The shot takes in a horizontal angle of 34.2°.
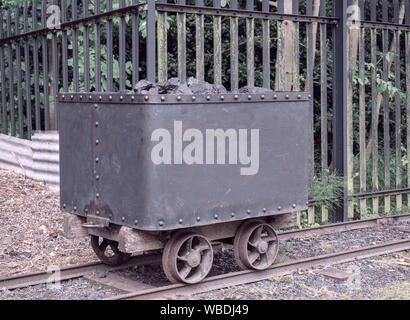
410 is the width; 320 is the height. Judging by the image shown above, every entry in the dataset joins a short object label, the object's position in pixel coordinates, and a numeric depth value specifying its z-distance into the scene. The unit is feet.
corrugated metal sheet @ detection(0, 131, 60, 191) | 31.14
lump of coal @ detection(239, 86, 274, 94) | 20.25
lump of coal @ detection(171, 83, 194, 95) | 18.48
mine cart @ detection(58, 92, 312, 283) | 17.57
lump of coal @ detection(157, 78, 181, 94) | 19.09
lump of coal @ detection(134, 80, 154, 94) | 19.01
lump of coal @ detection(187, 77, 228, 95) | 19.20
